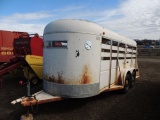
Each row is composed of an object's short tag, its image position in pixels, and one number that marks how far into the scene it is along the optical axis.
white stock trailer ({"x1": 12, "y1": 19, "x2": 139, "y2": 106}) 2.91
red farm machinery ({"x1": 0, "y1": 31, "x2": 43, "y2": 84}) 4.59
